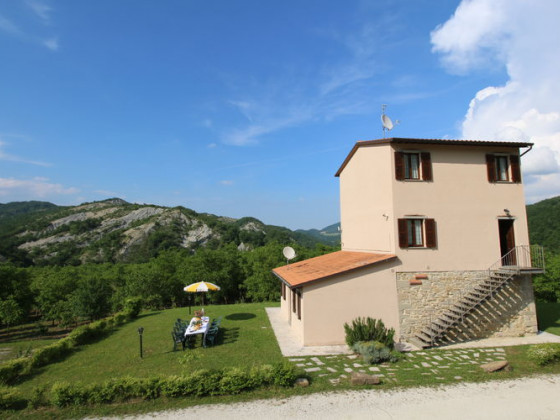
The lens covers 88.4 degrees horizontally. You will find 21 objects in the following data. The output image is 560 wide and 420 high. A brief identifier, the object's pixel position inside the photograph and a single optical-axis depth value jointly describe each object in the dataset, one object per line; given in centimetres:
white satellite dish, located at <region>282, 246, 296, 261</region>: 1580
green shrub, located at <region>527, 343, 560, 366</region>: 861
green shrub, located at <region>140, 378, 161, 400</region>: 677
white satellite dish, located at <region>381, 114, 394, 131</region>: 1423
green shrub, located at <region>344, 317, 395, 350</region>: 1006
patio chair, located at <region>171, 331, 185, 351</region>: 1061
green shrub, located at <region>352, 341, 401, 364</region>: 901
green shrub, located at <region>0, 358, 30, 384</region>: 810
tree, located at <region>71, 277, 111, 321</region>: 2261
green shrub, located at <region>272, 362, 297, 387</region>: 727
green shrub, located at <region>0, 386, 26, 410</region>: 645
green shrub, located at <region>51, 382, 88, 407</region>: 650
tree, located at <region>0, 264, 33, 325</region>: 2622
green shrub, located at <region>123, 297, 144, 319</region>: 1699
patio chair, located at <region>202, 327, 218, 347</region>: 1088
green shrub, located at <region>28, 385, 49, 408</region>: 648
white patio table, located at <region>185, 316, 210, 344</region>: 1083
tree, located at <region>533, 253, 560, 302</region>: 2645
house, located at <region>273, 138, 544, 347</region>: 1122
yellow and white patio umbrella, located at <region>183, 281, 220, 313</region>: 1441
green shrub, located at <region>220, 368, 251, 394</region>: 701
